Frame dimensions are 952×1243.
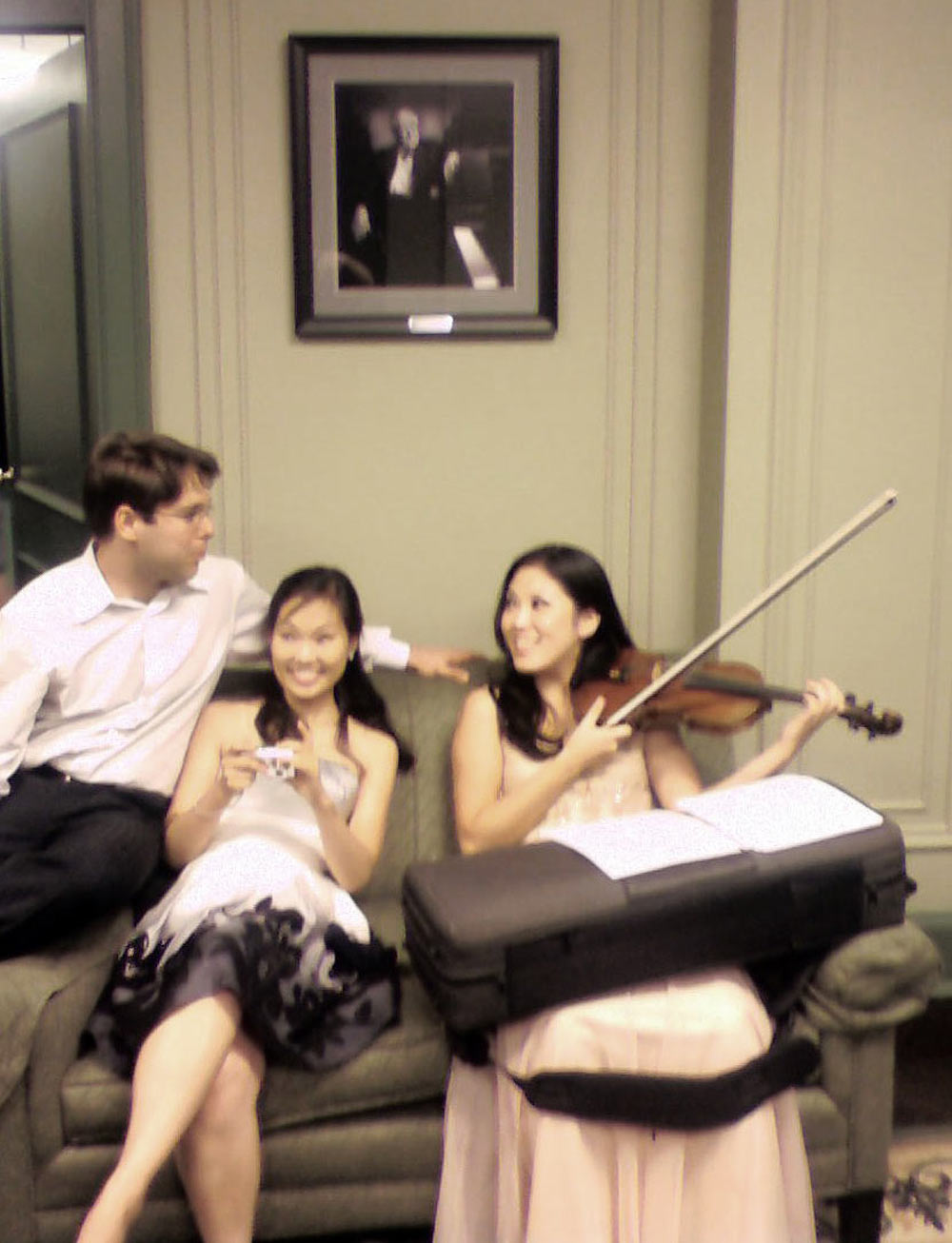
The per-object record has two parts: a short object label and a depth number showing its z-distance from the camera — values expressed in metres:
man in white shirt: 1.89
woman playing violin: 1.52
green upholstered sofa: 1.68
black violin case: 1.58
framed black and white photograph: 2.49
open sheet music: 1.69
